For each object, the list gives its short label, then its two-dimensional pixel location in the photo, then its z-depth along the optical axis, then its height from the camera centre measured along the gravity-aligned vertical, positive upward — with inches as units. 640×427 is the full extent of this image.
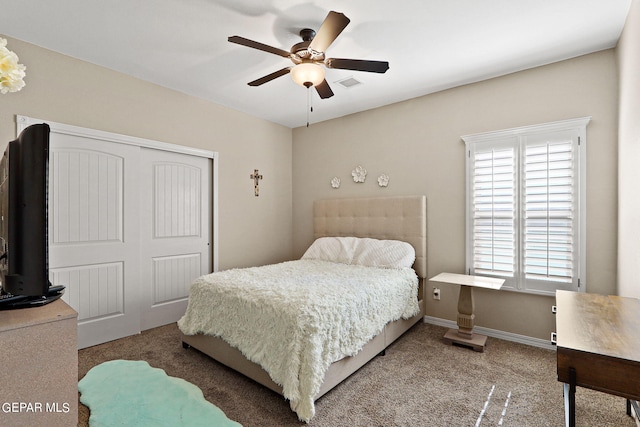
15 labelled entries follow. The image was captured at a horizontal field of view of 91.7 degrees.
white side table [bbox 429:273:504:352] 115.9 -39.6
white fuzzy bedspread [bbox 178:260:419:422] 76.9 -30.6
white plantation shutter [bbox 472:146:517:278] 123.8 +0.4
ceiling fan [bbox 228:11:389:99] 84.9 +45.1
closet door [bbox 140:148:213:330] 135.6 -8.2
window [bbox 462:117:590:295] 111.3 +2.4
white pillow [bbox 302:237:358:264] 153.6 -19.3
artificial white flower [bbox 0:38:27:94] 40.9 +19.0
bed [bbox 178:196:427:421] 80.4 -30.5
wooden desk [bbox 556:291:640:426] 43.2 -20.5
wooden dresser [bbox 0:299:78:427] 38.7 -20.4
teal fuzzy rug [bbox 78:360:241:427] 76.6 -51.1
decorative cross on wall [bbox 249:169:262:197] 177.8 +18.3
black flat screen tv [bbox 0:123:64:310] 42.5 -0.5
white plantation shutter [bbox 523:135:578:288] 112.2 +0.3
